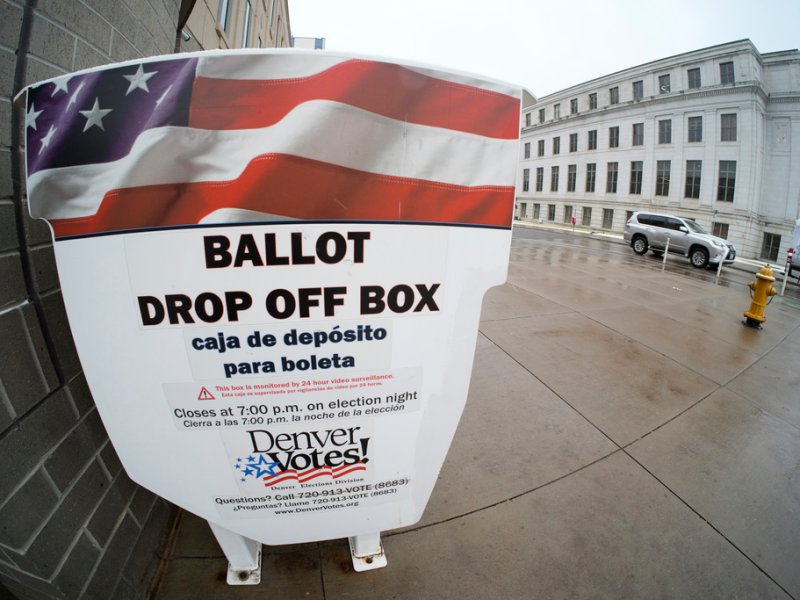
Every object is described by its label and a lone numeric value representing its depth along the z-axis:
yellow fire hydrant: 5.60
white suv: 12.60
